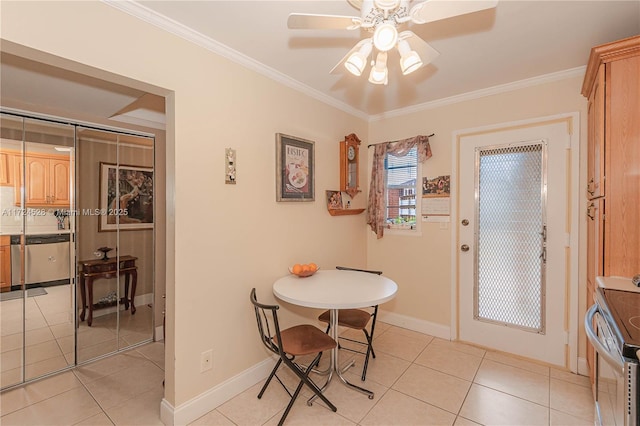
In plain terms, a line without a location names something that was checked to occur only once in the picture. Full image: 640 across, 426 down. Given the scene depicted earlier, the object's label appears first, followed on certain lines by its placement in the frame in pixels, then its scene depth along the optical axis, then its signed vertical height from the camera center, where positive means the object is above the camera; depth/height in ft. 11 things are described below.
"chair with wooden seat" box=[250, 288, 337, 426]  6.02 -2.98
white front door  8.10 -0.84
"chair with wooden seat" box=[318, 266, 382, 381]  7.61 -2.96
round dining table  6.05 -1.88
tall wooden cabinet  5.42 +1.07
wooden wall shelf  9.97 -0.05
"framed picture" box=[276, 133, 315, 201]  8.14 +1.24
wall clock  10.41 +1.71
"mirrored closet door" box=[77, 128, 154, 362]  8.82 -1.01
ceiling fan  3.90 +2.73
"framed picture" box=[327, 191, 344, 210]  9.96 +0.36
